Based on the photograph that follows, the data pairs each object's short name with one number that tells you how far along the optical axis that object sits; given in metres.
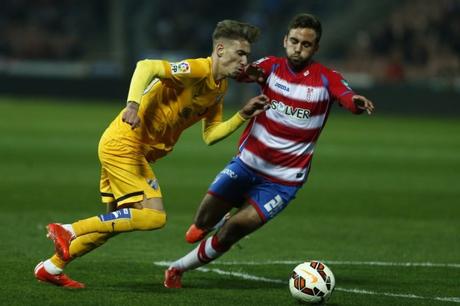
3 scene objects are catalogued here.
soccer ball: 15.12
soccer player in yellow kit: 15.59
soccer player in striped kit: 16.25
